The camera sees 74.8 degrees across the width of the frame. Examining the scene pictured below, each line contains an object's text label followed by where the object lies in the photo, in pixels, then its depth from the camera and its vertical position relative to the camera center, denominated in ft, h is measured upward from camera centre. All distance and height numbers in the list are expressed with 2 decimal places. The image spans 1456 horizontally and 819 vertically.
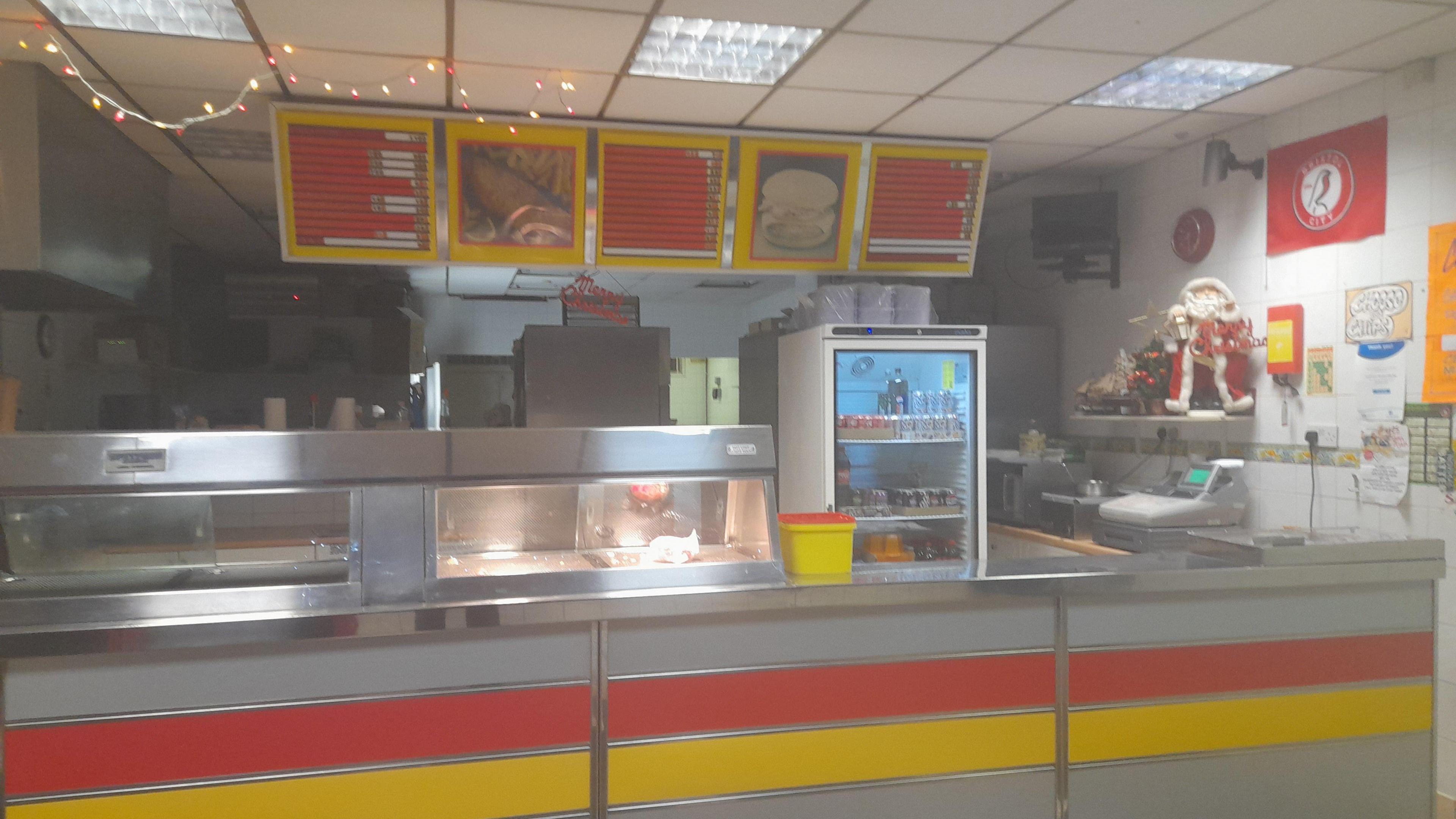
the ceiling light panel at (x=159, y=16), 10.14 +4.07
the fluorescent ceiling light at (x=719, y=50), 11.27 +4.21
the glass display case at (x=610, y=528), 9.50 -1.45
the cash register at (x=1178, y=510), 14.14 -1.84
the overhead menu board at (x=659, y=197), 14.40 +2.96
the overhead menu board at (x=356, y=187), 13.16 +2.87
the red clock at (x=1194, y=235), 15.72 +2.56
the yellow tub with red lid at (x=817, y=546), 9.73 -1.61
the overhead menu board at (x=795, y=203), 15.01 +2.99
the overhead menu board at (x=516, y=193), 13.85 +2.92
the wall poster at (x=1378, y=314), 12.46 +0.99
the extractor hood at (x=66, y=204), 11.27 +2.46
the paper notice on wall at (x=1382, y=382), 12.51 +0.08
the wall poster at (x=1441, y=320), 11.79 +0.85
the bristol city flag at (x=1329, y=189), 12.93 +2.84
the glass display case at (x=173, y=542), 8.21 -1.36
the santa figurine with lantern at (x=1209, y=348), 14.73 +0.63
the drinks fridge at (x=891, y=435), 15.40 -0.76
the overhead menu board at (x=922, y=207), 15.53 +3.02
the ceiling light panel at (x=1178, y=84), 12.63 +4.23
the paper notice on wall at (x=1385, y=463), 12.50 -1.01
